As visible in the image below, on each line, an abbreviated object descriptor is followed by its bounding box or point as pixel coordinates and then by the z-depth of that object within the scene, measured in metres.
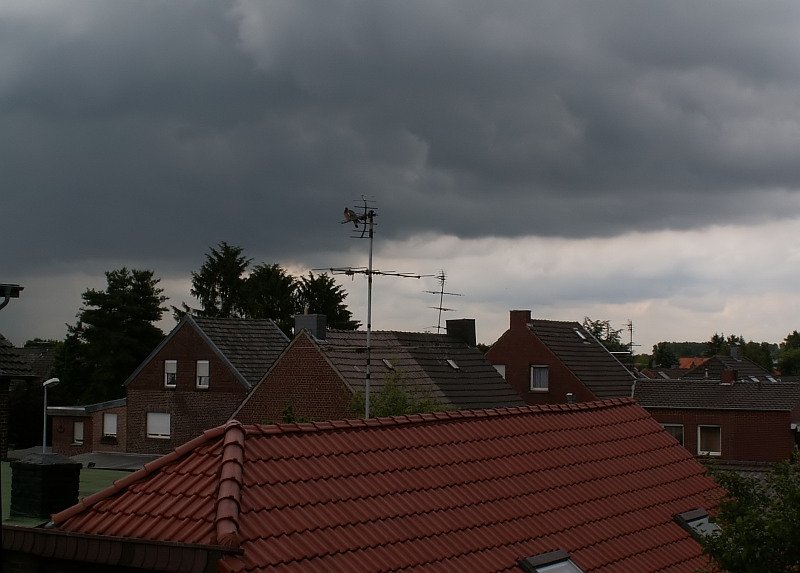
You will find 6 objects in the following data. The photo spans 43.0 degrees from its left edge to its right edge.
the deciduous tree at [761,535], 10.97
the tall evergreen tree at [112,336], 89.75
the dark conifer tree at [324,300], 94.12
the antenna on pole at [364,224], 30.92
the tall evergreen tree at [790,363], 163.75
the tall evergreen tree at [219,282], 98.44
